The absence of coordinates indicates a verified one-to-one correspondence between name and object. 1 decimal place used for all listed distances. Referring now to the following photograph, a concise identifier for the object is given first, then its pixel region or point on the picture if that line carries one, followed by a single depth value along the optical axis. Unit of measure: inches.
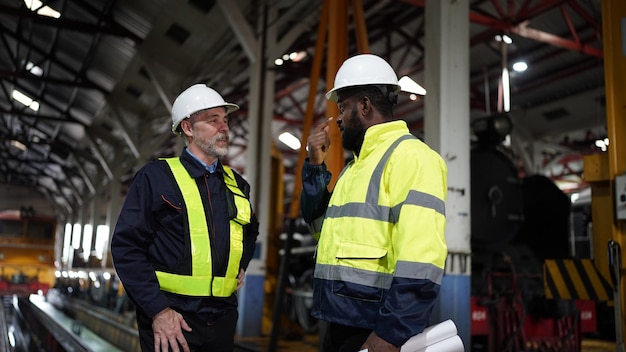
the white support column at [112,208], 642.8
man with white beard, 90.0
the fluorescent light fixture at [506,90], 284.8
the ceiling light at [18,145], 990.4
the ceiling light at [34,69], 636.1
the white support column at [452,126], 201.6
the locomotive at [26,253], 817.5
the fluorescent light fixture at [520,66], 405.2
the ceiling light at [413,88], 207.5
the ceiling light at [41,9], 452.8
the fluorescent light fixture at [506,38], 371.4
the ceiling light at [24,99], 725.9
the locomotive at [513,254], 230.2
